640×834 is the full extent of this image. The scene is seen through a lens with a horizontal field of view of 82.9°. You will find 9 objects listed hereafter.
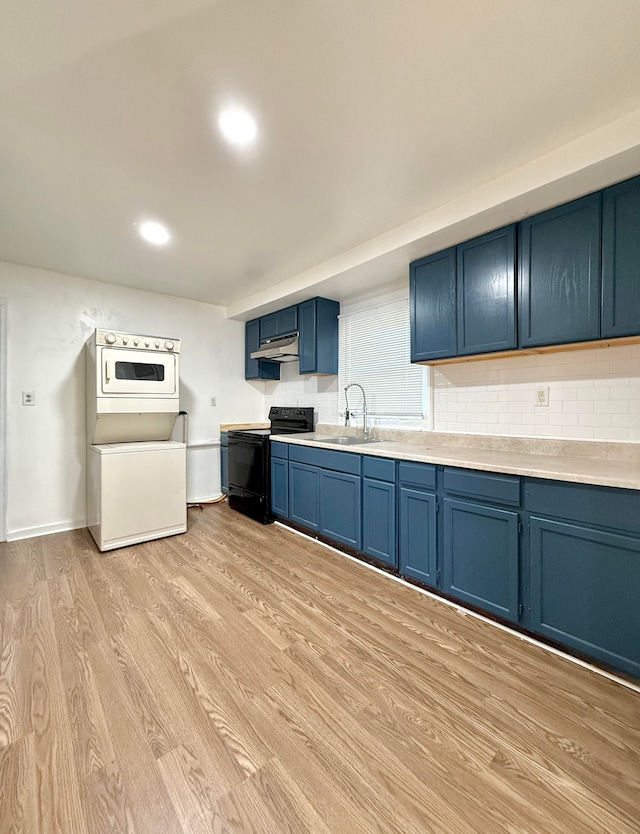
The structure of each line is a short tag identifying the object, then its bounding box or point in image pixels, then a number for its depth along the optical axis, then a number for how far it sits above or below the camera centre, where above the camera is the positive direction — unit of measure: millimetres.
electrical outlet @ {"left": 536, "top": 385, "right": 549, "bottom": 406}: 2337 +93
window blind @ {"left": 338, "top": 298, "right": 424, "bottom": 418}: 3256 +479
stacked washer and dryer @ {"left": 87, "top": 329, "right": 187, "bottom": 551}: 3047 -310
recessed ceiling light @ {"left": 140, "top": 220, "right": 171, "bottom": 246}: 2576 +1321
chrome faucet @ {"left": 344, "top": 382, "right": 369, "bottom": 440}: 3514 -52
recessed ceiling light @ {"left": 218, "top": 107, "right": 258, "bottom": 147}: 1581 +1298
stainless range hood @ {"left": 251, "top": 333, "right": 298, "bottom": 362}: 3999 +685
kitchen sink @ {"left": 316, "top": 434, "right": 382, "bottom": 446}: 3316 -286
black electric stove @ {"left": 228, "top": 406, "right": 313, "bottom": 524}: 3711 -559
